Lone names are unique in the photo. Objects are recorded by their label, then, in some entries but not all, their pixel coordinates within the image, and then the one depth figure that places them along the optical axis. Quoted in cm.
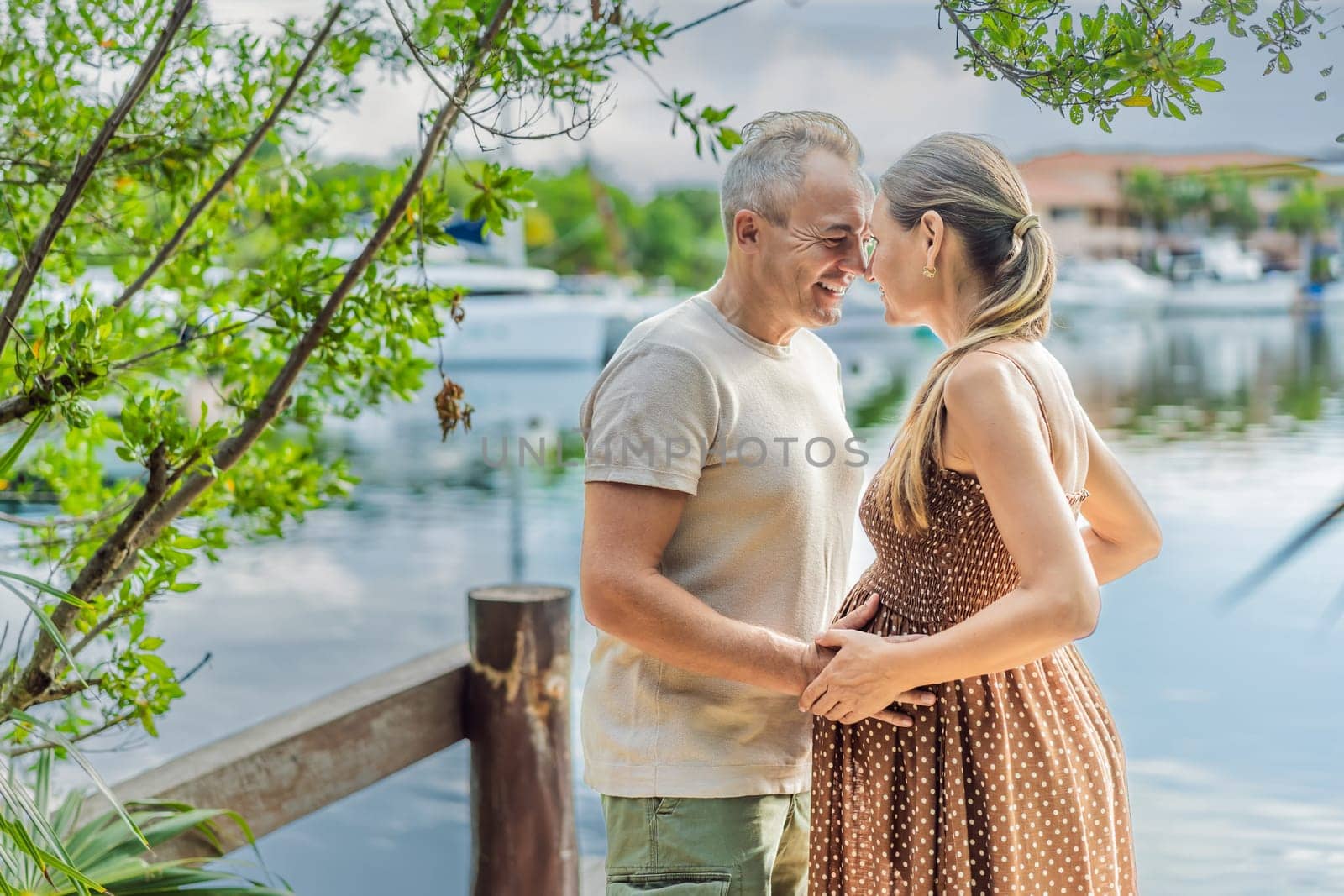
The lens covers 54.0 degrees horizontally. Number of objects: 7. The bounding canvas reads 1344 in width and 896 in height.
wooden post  249
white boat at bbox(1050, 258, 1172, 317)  3653
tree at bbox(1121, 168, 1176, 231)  3209
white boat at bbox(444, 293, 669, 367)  2375
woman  137
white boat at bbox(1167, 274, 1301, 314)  3738
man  145
